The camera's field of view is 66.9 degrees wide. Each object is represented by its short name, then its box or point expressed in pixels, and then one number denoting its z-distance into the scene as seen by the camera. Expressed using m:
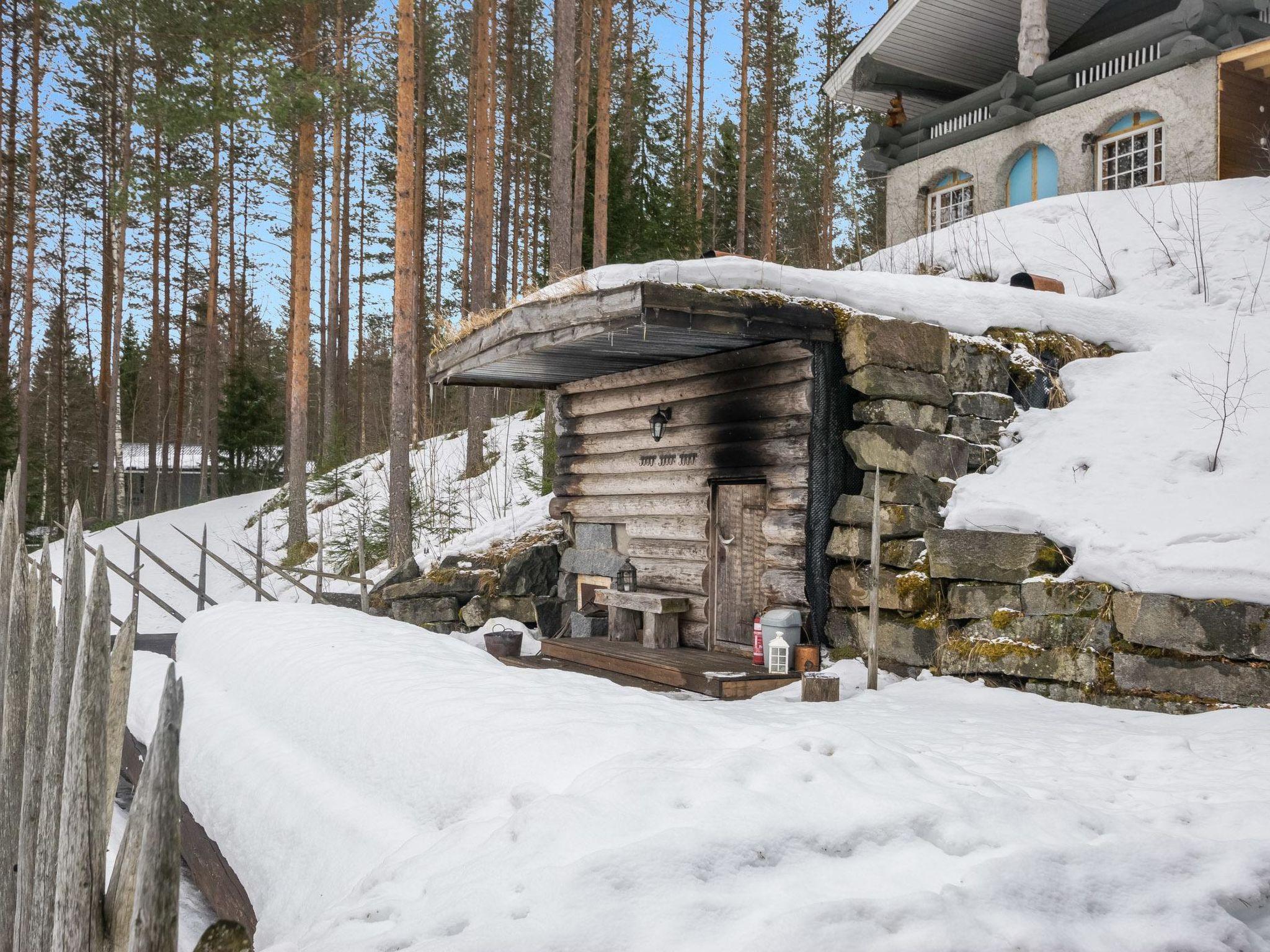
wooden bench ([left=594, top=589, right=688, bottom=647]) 8.57
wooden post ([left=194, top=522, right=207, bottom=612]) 12.43
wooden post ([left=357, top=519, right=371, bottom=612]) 11.08
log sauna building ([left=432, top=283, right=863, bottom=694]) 7.23
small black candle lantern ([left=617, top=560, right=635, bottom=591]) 9.63
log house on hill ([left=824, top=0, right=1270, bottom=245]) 13.49
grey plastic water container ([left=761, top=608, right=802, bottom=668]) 7.22
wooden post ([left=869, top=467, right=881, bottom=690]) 6.48
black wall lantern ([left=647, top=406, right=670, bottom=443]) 8.78
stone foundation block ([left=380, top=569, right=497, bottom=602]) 10.96
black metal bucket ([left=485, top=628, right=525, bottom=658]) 8.85
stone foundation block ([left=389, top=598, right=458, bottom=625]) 10.94
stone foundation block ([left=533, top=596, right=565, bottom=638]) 10.77
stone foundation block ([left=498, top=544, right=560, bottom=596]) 10.77
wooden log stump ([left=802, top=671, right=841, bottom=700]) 6.20
